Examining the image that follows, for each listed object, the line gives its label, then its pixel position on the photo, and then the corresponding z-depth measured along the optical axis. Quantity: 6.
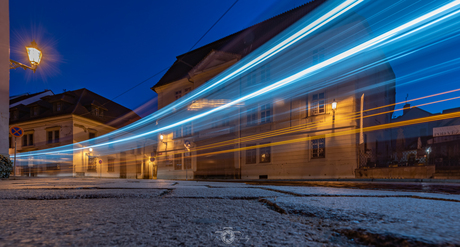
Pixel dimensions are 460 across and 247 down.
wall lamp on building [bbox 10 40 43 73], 8.56
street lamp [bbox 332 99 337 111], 14.98
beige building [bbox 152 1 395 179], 15.48
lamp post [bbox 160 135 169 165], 25.42
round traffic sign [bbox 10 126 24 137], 9.48
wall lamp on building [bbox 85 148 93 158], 32.59
